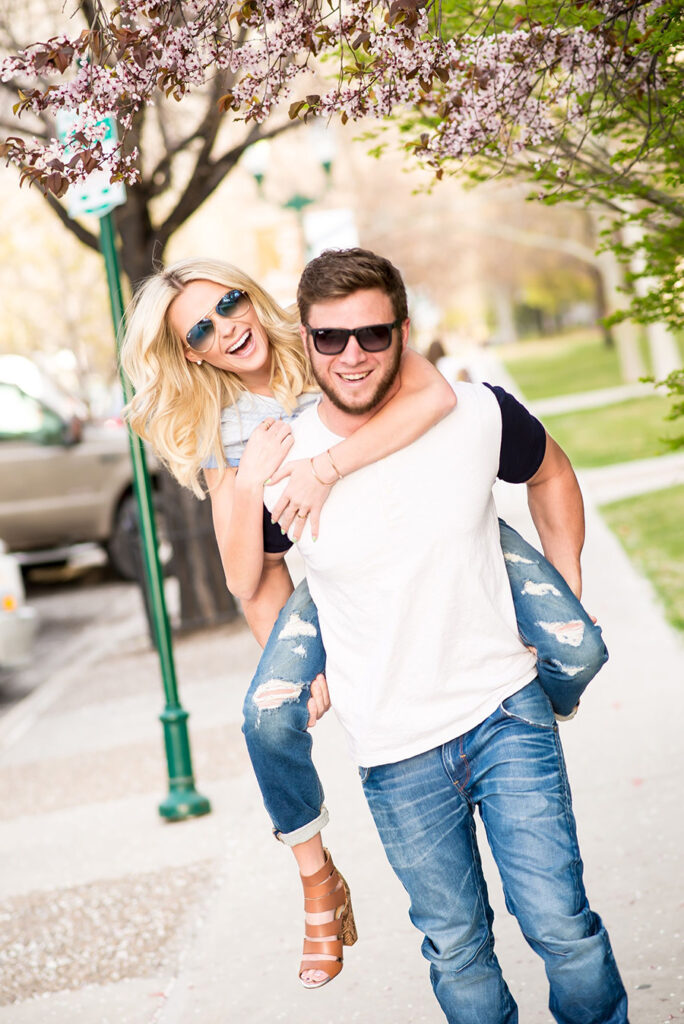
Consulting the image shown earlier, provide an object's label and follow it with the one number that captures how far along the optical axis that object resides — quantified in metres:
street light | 14.53
